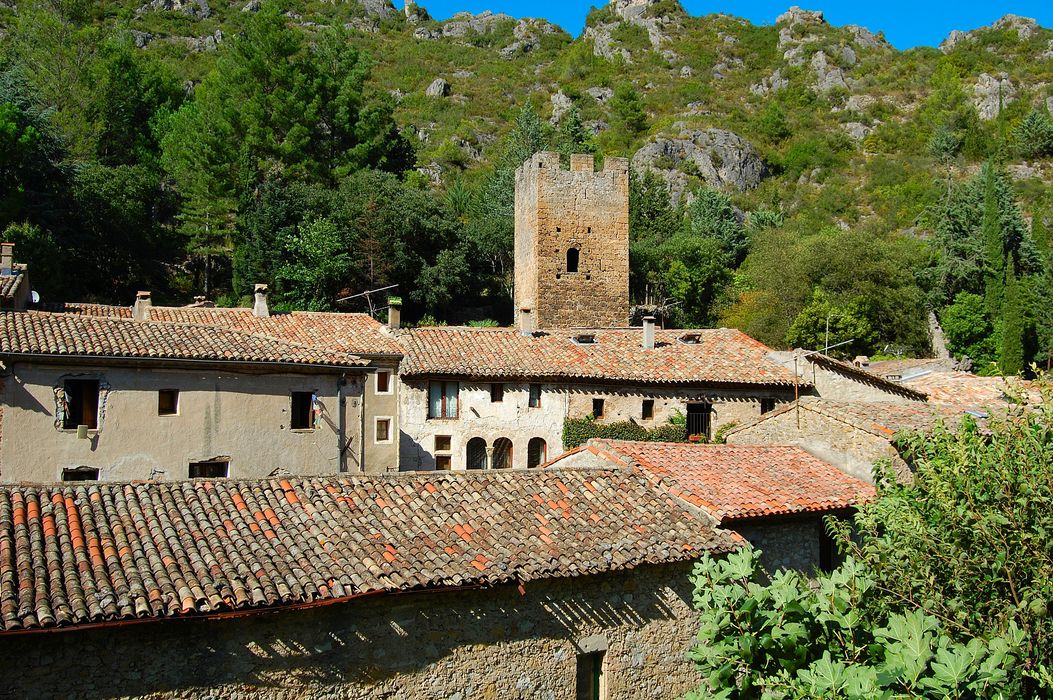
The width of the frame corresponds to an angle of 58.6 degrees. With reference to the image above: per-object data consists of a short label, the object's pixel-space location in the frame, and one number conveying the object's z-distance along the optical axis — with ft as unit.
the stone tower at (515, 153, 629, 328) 135.33
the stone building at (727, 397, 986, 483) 58.39
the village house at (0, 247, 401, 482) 63.31
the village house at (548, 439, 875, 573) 49.03
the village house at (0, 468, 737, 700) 31.94
